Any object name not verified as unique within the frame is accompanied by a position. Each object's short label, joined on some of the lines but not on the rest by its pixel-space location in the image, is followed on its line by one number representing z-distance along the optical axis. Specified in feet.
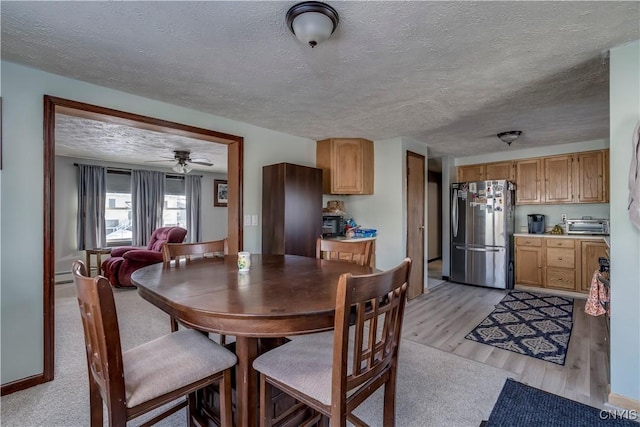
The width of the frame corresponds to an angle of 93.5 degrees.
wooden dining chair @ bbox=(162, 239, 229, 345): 7.04
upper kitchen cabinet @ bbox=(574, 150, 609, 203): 13.94
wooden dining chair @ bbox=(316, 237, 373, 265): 7.12
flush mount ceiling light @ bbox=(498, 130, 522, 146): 12.24
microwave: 13.67
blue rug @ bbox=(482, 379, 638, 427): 5.64
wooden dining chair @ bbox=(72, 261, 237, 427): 3.37
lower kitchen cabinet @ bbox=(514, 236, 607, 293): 13.67
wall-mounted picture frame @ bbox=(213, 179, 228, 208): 23.93
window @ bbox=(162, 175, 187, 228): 21.85
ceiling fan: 15.78
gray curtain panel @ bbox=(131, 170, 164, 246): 19.93
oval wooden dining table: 3.47
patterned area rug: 8.68
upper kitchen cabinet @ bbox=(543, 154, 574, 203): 14.85
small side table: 16.05
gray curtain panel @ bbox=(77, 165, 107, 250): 17.88
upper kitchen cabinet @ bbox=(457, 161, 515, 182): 16.57
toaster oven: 14.12
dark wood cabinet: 10.95
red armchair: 14.99
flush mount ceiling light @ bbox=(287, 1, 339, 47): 4.71
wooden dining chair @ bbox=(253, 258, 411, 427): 3.36
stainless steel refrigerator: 15.40
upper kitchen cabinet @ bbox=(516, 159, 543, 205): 15.72
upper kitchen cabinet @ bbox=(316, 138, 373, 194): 13.56
